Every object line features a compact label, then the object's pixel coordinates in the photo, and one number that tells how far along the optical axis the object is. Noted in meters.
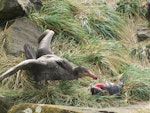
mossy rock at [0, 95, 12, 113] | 12.27
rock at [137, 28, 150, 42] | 20.42
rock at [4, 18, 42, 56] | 16.14
